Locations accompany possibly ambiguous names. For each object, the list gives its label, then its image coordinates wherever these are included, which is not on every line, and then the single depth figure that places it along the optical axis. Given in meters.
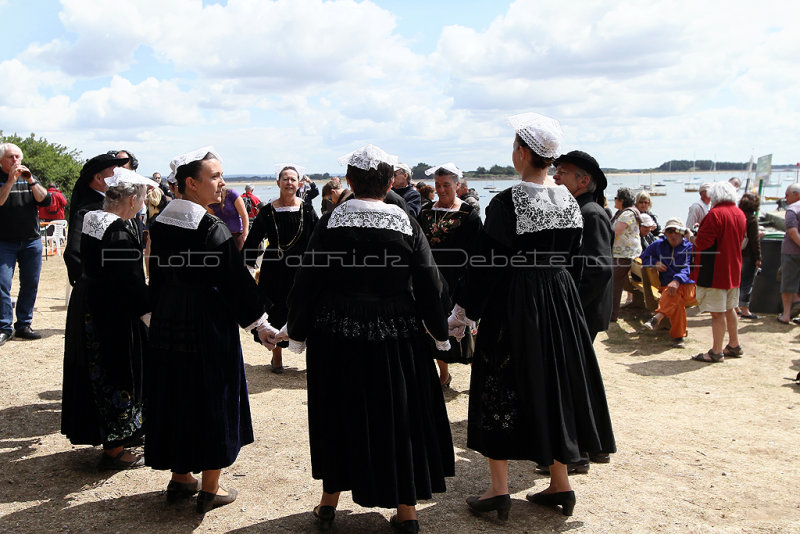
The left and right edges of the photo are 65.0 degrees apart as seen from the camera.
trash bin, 9.05
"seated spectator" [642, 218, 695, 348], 7.73
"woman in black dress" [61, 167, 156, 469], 3.54
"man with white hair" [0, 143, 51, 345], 6.23
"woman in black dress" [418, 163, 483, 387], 5.16
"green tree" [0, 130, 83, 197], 20.98
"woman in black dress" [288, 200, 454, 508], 2.96
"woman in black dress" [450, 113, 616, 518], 3.17
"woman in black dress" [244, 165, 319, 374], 5.58
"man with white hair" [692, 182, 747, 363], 6.71
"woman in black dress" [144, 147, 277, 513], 3.15
